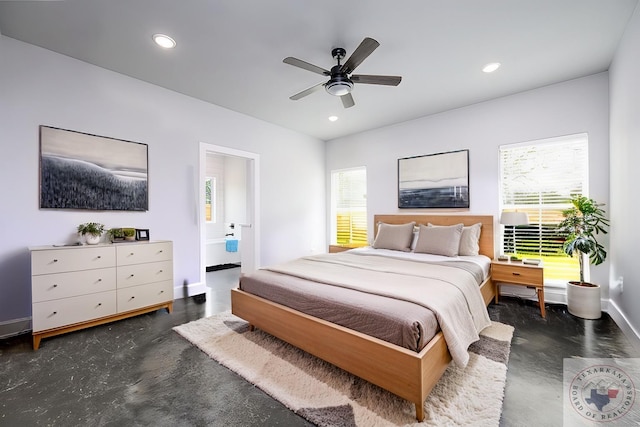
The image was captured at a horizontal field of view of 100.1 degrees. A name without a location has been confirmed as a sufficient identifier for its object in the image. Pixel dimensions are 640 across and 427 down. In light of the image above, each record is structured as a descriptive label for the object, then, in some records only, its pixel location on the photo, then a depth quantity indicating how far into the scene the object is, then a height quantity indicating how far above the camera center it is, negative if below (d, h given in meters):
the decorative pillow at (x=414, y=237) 4.02 -0.40
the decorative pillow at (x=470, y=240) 3.61 -0.40
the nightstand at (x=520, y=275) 3.01 -0.76
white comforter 1.79 -0.59
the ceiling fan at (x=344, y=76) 2.17 +1.23
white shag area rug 1.54 -1.18
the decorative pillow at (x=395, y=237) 4.02 -0.39
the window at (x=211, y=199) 6.04 +0.32
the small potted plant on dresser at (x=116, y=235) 2.96 -0.23
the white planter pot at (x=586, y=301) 2.86 -0.99
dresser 2.37 -0.70
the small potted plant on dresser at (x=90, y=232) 2.79 -0.19
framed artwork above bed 4.08 +0.49
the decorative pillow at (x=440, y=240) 3.55 -0.40
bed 1.48 -0.91
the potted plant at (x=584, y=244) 2.86 -0.37
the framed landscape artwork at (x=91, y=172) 2.72 +0.47
